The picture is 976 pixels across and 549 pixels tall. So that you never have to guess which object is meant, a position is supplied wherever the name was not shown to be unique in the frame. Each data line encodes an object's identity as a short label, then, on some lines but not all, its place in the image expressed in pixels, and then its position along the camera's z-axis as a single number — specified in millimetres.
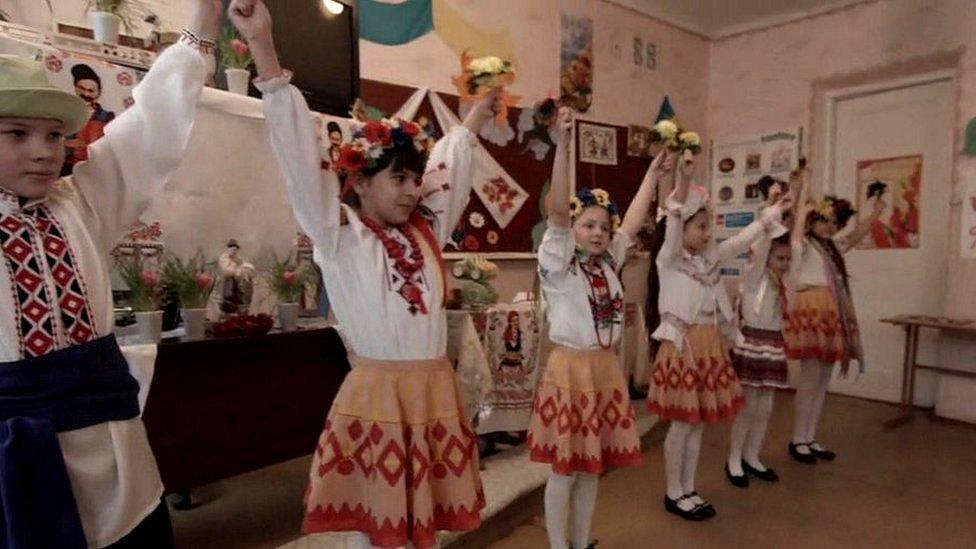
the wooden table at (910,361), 3941
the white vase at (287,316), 2234
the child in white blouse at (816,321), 3219
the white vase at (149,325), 1809
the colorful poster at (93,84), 1775
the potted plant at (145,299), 1814
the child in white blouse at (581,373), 1941
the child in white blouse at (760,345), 2898
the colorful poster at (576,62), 4238
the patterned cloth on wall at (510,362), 3051
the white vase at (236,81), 2213
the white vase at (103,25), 1957
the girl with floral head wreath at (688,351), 2467
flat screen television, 2707
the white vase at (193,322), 1940
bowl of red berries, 2010
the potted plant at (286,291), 2234
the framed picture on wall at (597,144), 4426
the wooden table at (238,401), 1896
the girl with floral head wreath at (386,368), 1358
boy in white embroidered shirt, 934
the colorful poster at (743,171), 4914
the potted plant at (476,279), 3074
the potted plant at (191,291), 1945
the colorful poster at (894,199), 4375
